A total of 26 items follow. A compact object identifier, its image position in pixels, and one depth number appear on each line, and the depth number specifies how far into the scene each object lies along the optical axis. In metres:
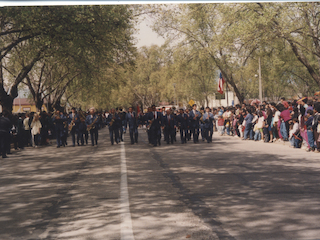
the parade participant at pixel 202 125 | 21.50
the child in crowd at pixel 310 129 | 15.01
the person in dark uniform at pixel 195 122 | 21.51
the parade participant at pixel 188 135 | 22.99
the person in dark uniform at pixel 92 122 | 22.13
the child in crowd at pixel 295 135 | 16.75
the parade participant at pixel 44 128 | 24.47
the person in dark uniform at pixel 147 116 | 20.69
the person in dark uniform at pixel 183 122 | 21.48
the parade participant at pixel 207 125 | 21.25
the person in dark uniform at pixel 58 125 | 22.20
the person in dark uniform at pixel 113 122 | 21.91
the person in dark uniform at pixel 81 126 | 22.67
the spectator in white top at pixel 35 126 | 22.80
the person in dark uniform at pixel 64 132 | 22.65
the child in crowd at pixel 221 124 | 28.62
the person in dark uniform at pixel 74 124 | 22.70
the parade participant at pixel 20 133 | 22.20
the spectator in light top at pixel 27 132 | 23.11
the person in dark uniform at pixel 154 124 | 20.06
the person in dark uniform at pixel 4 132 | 17.11
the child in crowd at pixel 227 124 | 28.01
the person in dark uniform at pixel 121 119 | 22.41
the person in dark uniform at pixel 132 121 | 21.58
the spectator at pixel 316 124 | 14.11
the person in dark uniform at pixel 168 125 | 21.41
